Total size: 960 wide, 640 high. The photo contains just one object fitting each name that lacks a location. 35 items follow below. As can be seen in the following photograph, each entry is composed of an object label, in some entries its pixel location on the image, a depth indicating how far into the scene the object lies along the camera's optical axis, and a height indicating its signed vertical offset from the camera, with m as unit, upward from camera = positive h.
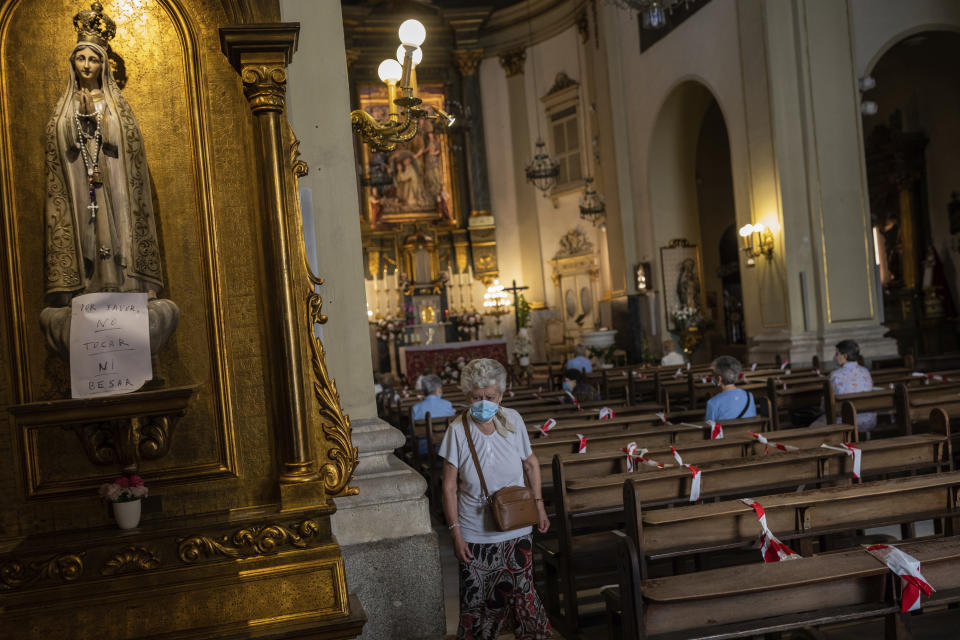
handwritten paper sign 3.07 -0.01
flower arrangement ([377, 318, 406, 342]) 20.08 -0.17
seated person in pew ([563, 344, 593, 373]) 12.87 -0.82
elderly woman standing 3.74 -0.91
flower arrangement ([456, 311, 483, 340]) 20.91 -0.22
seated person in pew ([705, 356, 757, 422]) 6.29 -0.78
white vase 3.15 -0.60
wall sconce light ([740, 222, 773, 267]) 13.38 +0.73
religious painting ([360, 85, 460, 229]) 22.09 +3.46
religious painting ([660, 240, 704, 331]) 17.20 +0.34
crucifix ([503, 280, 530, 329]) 21.07 +0.03
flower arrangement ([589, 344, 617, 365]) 17.78 -1.01
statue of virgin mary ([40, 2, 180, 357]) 3.13 +0.52
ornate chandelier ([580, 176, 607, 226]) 19.14 +2.12
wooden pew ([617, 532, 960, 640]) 2.52 -0.88
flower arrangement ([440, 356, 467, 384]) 16.89 -1.06
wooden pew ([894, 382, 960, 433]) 6.20 -0.94
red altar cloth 17.28 -0.76
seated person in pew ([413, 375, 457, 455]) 8.08 -0.78
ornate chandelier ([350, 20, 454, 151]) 4.68 +1.13
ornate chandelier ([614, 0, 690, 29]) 11.19 +3.63
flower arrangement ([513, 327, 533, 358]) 17.08 -0.72
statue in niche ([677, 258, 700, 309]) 17.19 +0.19
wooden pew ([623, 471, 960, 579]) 3.24 -0.87
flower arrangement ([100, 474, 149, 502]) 3.13 -0.51
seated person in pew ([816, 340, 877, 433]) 7.55 -0.79
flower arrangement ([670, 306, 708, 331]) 16.67 -0.46
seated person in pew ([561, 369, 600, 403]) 8.99 -0.83
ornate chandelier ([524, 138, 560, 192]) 18.80 +2.95
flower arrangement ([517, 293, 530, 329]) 21.64 -0.16
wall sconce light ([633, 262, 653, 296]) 17.70 +0.39
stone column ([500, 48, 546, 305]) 22.41 +3.40
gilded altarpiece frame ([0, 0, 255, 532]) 3.32 +0.63
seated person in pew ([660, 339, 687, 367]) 13.76 -0.94
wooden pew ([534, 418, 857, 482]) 4.85 -0.87
